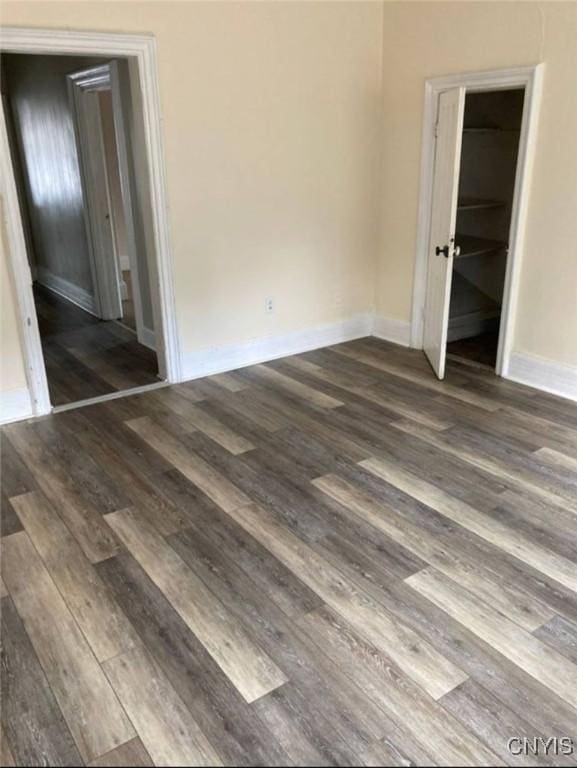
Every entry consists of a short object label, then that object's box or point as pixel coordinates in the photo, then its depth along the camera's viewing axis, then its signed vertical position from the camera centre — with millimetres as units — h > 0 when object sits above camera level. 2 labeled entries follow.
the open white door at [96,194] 5523 -262
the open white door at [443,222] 4152 -423
